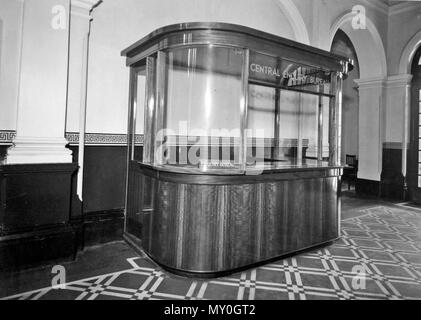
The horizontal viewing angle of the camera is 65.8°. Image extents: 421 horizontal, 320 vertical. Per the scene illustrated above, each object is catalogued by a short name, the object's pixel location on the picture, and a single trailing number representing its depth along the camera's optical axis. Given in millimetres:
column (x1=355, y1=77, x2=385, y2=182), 7438
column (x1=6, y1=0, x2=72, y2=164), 3102
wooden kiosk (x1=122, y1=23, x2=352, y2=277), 2902
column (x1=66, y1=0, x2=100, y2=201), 3504
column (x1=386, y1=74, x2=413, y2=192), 7184
